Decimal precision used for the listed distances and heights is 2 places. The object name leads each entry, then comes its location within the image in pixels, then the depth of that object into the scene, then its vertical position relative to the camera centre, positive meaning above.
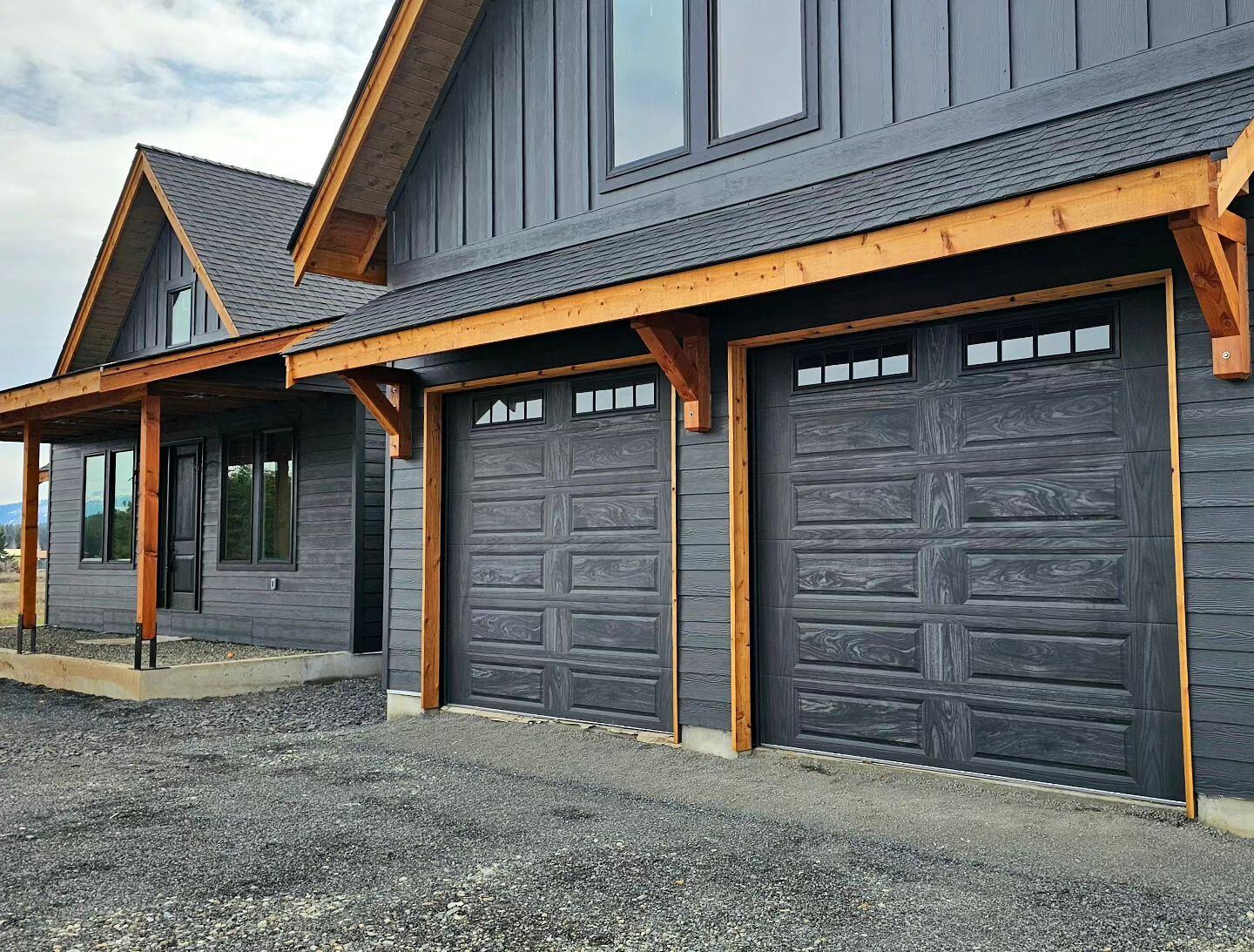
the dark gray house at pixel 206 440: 10.05 +1.31
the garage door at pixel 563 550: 6.73 -0.01
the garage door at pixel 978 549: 4.83 -0.01
